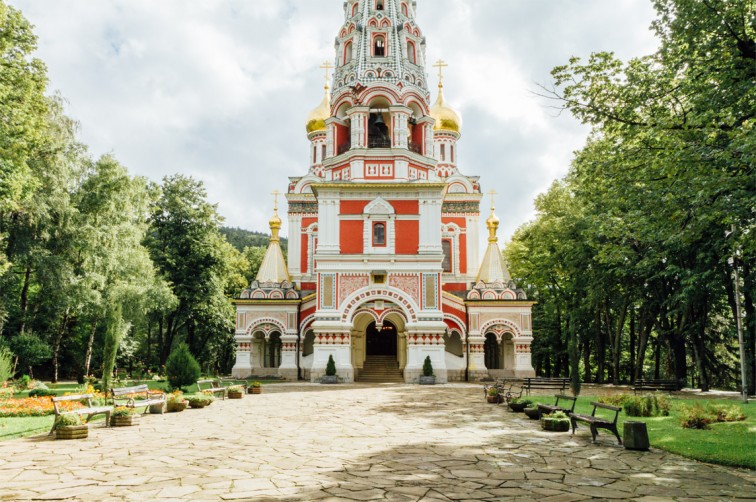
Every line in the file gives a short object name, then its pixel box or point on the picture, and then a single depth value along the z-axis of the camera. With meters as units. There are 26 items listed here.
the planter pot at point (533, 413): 12.50
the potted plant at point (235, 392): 17.25
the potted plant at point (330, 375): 23.36
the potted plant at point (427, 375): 23.45
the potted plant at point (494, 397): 15.75
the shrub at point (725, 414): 11.20
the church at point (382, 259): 24.52
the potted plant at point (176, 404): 13.65
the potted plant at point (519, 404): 13.54
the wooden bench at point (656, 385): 17.85
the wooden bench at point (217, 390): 16.84
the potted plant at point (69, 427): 9.56
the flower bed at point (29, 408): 12.60
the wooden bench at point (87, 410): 10.09
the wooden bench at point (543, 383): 17.62
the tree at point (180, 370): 18.80
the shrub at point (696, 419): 10.62
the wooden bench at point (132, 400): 12.45
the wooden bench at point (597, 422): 9.03
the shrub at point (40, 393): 17.22
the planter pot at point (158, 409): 13.40
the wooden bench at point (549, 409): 11.33
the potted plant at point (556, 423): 10.70
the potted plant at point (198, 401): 14.45
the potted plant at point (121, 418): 11.16
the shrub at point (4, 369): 15.35
